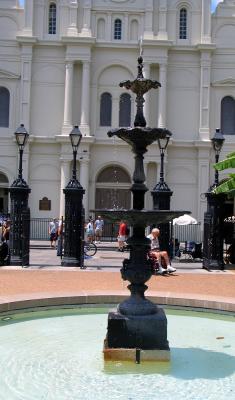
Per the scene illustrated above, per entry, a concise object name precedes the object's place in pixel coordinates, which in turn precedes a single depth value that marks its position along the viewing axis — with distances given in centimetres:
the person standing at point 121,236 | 2819
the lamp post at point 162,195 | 2163
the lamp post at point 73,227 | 1888
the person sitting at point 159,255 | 1719
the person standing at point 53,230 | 3041
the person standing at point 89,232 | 2940
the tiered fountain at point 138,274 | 757
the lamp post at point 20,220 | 1869
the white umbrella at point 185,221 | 2539
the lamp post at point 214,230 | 1930
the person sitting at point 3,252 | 1872
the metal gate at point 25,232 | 1861
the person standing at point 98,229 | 3378
